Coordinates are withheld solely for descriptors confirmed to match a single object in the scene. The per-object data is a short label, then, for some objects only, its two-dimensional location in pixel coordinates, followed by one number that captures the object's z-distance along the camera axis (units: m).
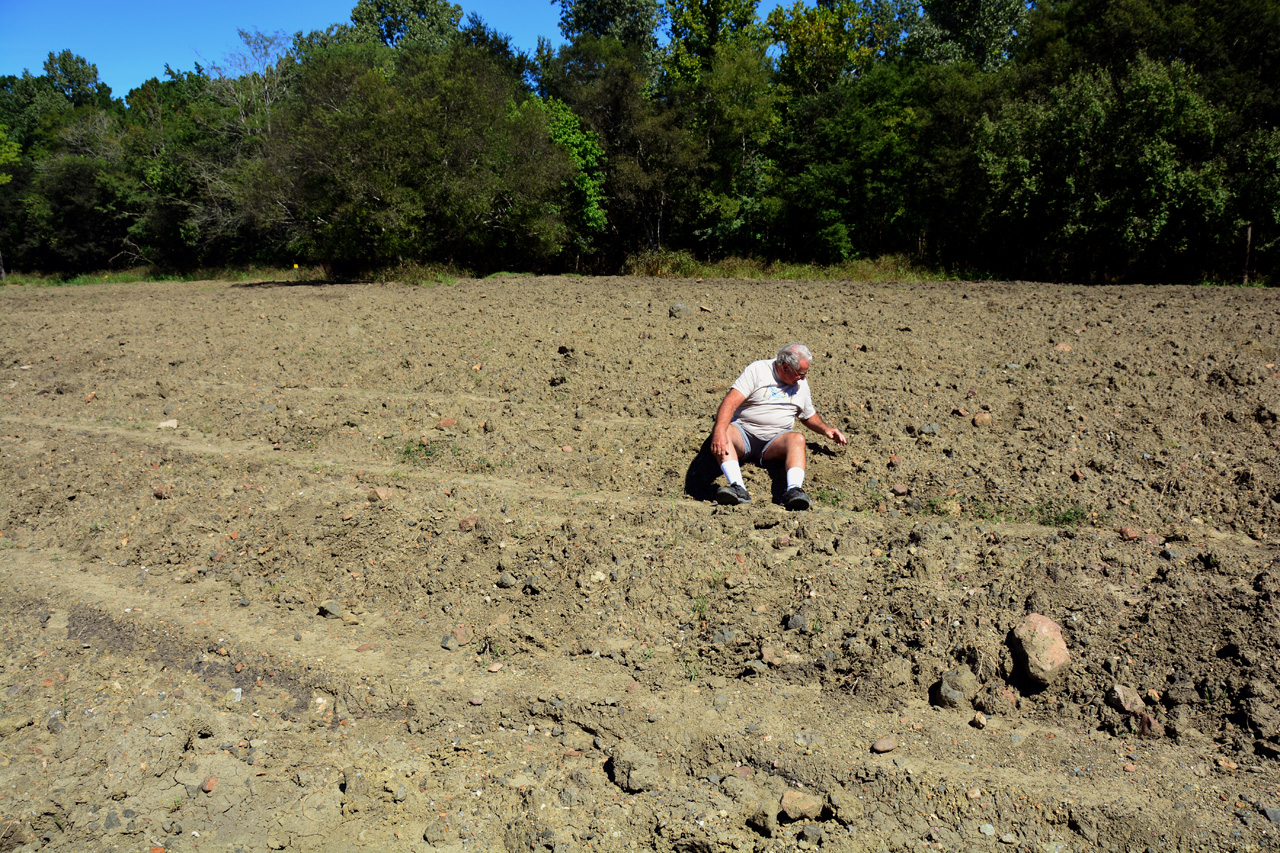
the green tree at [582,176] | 25.31
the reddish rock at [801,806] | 3.33
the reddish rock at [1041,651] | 3.90
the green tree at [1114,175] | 15.58
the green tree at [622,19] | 37.53
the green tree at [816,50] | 28.80
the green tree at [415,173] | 18.52
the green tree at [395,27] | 37.20
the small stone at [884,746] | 3.65
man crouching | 5.76
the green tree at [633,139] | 25.19
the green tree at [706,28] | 30.98
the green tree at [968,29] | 32.53
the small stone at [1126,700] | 3.72
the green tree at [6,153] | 30.86
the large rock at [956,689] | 3.91
